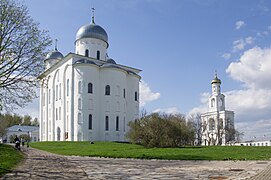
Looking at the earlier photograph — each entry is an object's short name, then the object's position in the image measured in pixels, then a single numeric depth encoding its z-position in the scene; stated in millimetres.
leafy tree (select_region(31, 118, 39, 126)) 113625
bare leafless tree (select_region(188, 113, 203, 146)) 66312
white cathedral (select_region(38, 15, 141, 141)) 52625
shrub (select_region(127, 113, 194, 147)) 35562
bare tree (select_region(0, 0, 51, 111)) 18812
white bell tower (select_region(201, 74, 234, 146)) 67312
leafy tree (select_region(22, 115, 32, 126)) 111919
